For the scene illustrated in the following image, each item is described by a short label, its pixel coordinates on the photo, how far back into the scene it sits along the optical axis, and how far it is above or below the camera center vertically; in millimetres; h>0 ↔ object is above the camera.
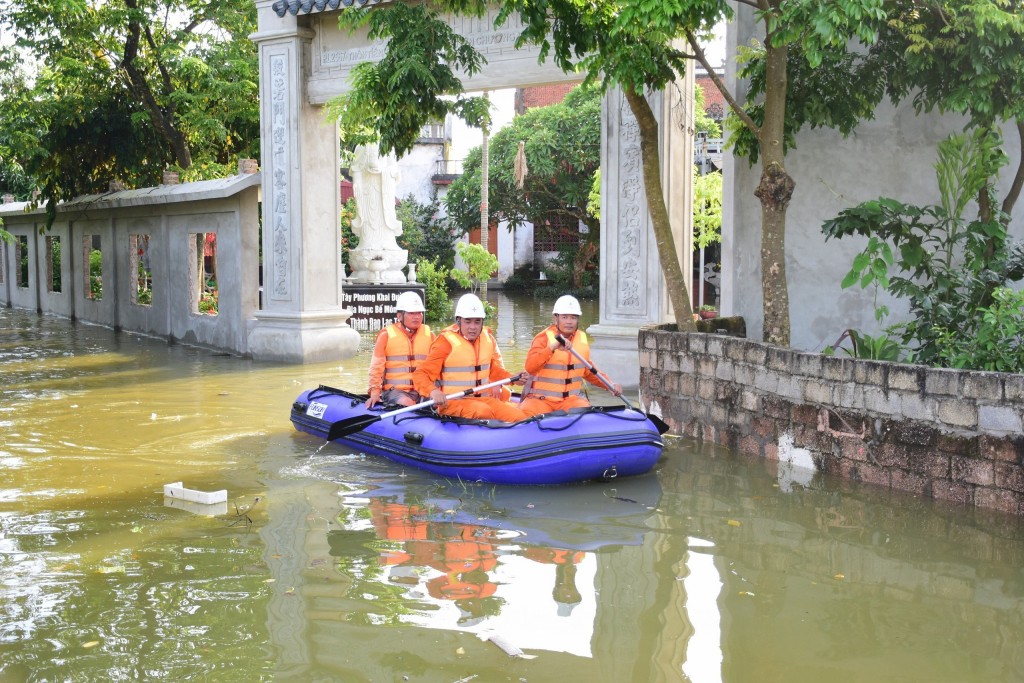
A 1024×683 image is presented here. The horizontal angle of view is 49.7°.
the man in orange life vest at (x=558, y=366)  8805 -728
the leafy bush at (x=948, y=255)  8484 +154
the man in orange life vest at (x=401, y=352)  9695 -660
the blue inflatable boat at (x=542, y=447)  8039 -1266
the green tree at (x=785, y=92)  7686 +1608
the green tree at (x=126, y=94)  18859 +3382
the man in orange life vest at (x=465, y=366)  8992 -733
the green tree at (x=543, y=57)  8602 +1852
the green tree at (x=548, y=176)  31094 +2912
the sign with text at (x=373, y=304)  20359 -497
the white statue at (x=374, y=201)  20891 +1442
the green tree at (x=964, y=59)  8531 +1761
